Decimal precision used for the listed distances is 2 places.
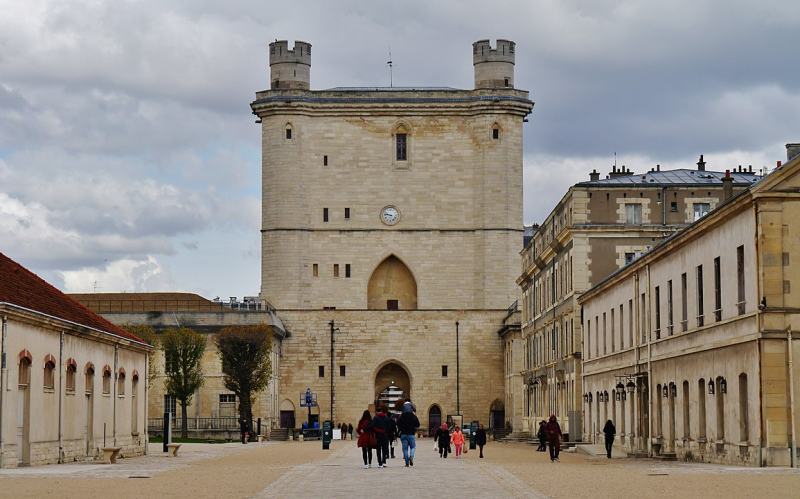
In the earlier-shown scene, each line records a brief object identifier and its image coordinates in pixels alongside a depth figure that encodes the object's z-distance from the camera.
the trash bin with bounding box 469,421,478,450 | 59.79
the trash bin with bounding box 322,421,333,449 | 58.44
